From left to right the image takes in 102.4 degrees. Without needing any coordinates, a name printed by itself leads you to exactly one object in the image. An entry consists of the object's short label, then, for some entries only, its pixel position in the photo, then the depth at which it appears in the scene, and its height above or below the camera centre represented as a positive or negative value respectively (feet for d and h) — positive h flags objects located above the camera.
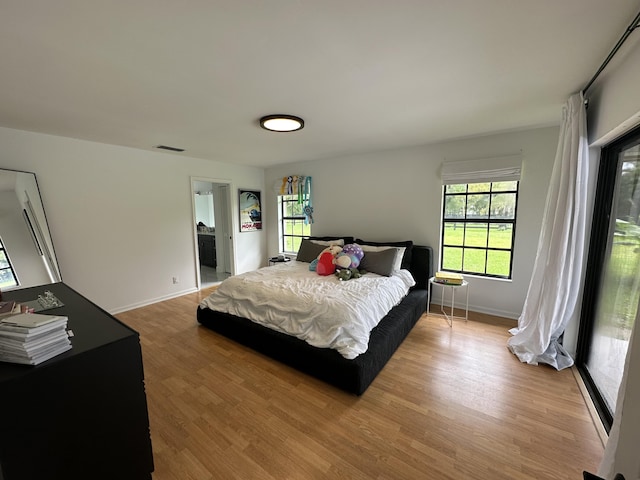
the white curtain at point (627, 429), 3.14 -2.80
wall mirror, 8.44 -0.73
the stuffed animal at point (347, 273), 10.01 -2.38
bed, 6.61 -3.81
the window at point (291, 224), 17.04 -0.69
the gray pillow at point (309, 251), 13.24 -1.93
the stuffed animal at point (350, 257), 10.77 -1.84
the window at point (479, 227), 10.64 -0.61
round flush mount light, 7.94 +2.91
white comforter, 7.02 -2.84
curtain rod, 4.21 +3.11
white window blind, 10.00 +1.77
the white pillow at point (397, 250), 10.98 -1.65
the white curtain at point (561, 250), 6.77 -1.04
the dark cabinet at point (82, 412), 3.04 -2.62
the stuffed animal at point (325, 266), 10.81 -2.24
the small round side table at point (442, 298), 10.19 -3.88
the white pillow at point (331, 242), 13.47 -1.51
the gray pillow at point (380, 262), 10.69 -2.05
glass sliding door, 5.57 -1.52
